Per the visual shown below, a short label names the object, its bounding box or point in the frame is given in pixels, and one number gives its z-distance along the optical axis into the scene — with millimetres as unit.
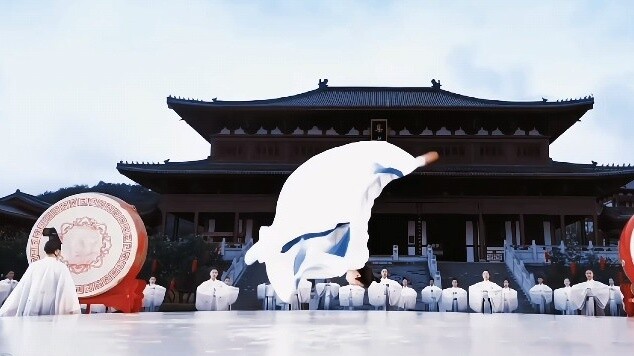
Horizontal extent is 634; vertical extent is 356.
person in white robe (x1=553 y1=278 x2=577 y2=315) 12667
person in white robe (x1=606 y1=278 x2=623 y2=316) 12053
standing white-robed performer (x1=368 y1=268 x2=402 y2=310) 13211
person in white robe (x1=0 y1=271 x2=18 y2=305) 12852
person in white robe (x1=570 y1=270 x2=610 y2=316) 11508
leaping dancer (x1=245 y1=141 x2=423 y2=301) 4648
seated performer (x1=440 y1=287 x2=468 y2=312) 13453
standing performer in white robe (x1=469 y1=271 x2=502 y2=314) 12773
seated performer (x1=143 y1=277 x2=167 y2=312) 11828
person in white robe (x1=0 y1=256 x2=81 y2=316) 6219
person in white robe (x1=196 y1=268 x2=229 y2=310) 12016
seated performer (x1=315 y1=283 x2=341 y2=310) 13907
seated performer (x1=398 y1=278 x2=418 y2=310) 13367
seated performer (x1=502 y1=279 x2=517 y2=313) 12805
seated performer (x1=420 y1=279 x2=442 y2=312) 13930
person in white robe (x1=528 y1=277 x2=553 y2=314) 14109
